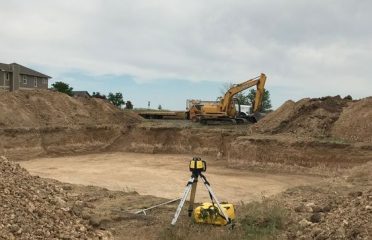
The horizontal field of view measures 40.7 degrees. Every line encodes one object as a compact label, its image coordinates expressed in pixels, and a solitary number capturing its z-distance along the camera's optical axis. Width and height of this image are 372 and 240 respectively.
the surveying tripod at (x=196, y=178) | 8.11
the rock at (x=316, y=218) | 7.79
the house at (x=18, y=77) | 62.59
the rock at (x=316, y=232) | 7.07
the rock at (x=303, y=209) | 8.76
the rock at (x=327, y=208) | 8.33
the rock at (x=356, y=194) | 8.72
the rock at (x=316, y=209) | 8.49
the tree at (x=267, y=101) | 93.25
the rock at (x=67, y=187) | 11.77
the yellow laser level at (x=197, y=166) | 8.27
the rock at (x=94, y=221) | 8.36
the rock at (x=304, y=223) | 7.76
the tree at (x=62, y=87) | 63.55
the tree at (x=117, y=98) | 76.06
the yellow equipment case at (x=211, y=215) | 8.24
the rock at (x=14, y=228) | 6.44
